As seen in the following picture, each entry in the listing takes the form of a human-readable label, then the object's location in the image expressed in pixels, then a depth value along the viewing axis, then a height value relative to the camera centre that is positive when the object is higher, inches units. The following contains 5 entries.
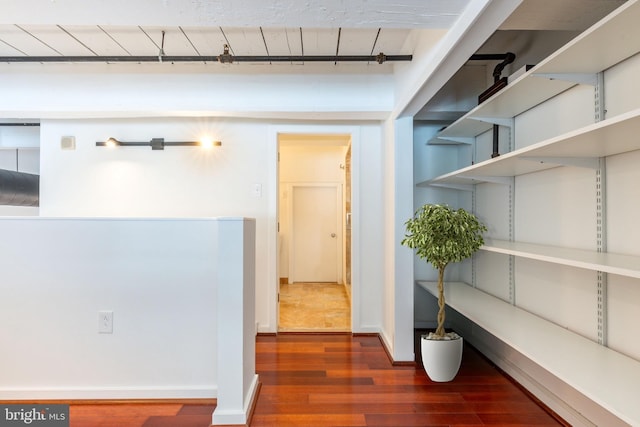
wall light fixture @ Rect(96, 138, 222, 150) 121.1 +27.4
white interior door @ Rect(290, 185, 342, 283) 218.5 -13.9
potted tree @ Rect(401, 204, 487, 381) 81.4 -8.3
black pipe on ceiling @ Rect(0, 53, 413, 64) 101.0 +50.2
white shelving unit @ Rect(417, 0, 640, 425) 43.3 +8.1
